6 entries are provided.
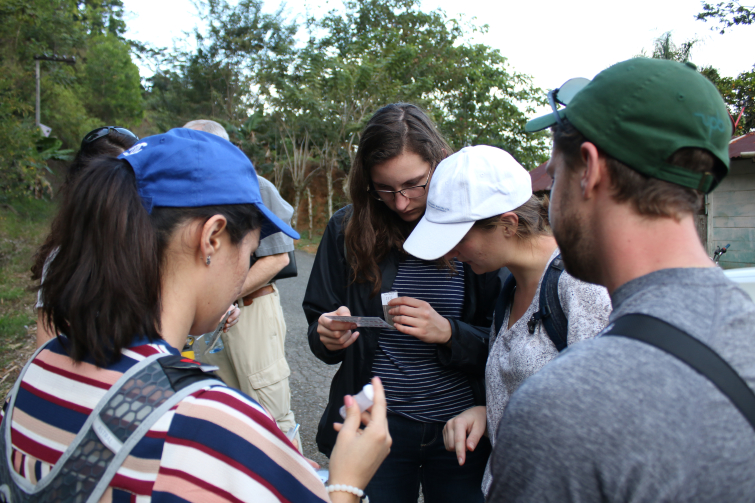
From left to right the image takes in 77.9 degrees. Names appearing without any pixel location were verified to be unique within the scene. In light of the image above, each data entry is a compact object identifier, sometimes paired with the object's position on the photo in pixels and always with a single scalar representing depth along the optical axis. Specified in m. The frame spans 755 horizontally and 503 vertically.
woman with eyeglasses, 1.95
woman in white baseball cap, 1.70
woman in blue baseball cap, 0.93
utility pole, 9.09
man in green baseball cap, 0.72
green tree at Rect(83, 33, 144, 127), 29.97
